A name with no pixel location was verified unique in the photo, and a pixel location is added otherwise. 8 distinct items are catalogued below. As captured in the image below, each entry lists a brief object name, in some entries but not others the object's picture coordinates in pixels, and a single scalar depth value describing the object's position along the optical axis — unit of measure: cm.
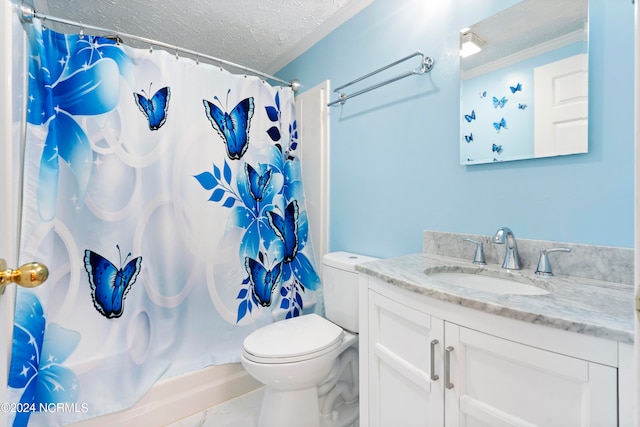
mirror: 89
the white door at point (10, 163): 54
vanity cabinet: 56
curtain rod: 115
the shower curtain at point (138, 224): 123
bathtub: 137
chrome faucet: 99
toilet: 122
